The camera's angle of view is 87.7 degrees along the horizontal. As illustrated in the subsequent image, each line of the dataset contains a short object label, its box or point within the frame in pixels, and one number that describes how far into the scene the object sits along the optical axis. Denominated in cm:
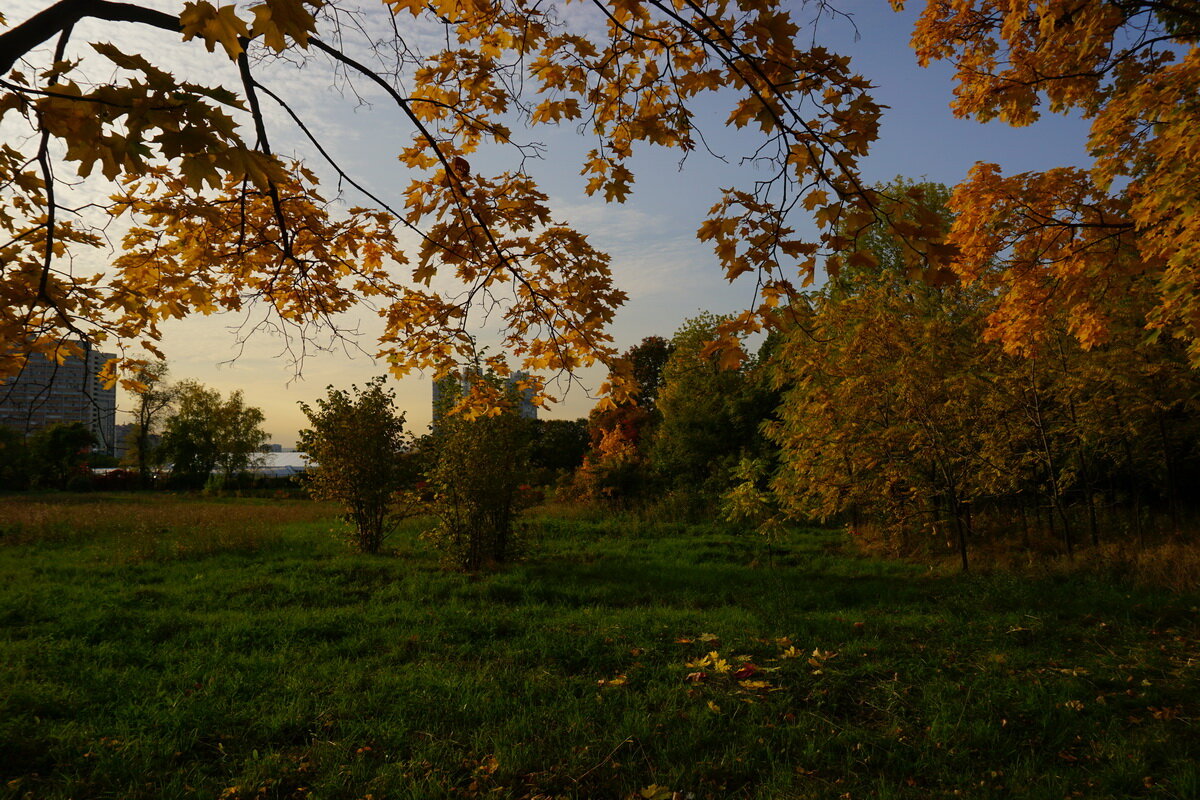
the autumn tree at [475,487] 983
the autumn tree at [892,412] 1016
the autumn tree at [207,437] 3662
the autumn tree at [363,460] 1128
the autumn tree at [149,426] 3567
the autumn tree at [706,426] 2017
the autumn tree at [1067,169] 581
